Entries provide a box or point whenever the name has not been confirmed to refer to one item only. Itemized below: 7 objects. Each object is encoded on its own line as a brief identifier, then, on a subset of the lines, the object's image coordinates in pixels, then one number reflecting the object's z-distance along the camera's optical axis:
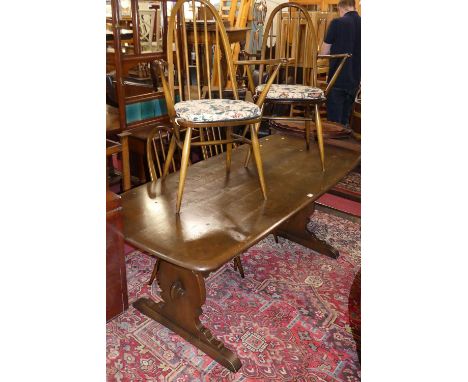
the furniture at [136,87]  2.89
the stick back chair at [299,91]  2.37
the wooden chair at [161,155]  2.14
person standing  3.94
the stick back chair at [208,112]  1.77
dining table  1.56
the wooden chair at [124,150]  2.73
